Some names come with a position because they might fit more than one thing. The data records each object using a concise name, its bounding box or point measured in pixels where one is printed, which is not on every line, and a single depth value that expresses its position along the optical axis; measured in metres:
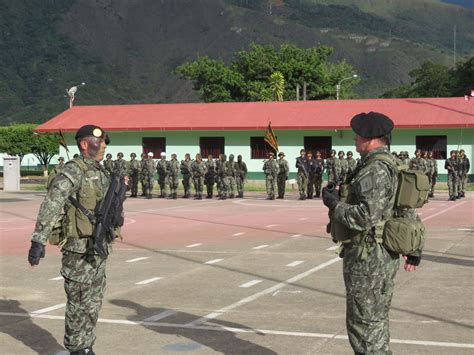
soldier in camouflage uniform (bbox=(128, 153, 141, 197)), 32.94
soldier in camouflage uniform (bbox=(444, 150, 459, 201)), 29.66
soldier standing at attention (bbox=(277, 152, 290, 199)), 31.39
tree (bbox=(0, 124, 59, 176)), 57.28
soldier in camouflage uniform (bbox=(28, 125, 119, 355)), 6.46
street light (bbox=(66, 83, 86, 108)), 50.62
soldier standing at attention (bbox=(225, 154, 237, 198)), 31.45
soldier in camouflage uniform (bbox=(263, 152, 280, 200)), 30.83
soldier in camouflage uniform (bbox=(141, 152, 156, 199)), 32.31
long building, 40.06
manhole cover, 7.19
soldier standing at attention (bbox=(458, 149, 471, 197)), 30.59
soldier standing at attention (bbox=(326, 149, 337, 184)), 30.08
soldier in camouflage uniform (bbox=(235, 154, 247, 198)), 31.88
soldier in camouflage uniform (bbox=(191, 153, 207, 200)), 31.92
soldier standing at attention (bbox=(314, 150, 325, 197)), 31.50
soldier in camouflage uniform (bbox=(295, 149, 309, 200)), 31.05
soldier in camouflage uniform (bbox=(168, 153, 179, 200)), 31.95
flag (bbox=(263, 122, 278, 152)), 39.53
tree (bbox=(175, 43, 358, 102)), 65.19
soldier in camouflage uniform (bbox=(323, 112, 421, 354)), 5.45
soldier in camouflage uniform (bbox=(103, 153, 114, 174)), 32.11
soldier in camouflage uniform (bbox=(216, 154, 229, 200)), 31.28
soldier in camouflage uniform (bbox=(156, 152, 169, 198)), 32.46
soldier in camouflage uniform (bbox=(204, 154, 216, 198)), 32.06
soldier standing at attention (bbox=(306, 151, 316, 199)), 31.24
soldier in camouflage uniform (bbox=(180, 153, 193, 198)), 32.34
